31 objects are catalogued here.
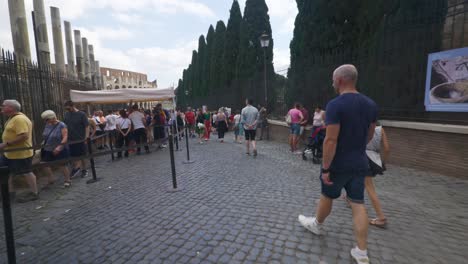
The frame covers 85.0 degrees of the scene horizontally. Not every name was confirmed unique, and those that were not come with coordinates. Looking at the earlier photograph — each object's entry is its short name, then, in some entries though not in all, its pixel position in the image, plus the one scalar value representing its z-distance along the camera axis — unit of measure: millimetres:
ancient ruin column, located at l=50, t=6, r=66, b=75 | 16562
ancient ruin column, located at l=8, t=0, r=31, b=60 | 11614
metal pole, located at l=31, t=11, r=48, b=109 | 7219
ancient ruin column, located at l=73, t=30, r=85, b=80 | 21708
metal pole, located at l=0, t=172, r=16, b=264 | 2146
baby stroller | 6691
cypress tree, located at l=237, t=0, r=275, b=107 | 19094
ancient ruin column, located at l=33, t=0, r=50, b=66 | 12852
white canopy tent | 8625
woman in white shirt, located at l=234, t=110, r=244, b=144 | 12572
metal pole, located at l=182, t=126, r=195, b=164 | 7505
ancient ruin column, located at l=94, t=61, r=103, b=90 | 35516
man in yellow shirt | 4359
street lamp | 11766
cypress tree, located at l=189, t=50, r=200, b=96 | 40909
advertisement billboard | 5098
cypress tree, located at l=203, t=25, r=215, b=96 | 31547
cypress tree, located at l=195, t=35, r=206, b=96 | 36100
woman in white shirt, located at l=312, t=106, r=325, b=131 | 7694
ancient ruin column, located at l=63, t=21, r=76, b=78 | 20609
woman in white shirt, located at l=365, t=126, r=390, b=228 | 3119
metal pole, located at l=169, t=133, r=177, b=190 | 4660
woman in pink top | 8750
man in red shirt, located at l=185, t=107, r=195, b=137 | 14781
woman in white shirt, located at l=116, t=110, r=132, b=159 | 8891
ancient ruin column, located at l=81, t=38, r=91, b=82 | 25500
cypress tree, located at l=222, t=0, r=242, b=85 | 23156
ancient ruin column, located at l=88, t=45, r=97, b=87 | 29175
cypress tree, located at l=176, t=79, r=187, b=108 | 58706
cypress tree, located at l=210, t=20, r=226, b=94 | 28109
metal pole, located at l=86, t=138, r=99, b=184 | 5941
